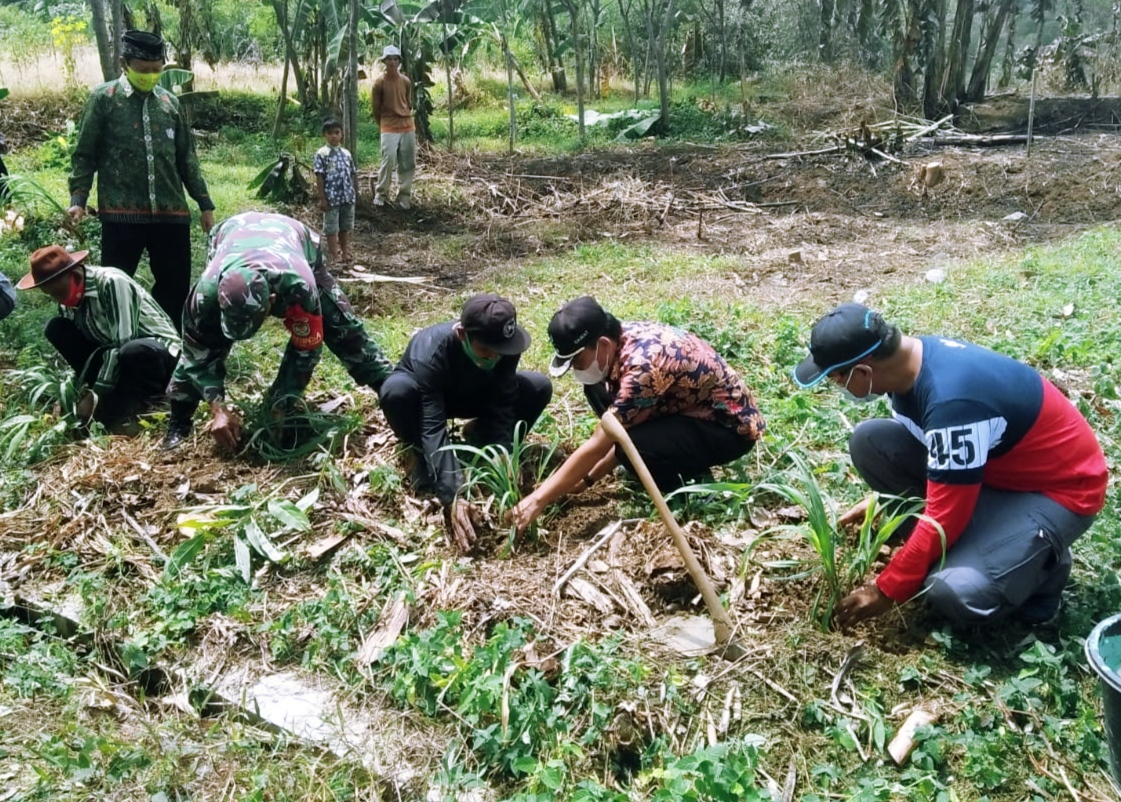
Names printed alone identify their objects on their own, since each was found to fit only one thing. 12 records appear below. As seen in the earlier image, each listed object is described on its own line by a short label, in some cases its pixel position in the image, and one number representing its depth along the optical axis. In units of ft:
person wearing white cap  31.14
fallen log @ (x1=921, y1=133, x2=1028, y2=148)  42.19
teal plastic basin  7.33
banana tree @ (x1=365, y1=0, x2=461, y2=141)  40.88
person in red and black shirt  9.05
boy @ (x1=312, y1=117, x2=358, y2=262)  25.80
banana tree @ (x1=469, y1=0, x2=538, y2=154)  63.77
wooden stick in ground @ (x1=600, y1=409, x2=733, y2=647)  9.41
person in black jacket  12.14
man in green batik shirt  16.75
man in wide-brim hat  14.60
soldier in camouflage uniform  13.21
